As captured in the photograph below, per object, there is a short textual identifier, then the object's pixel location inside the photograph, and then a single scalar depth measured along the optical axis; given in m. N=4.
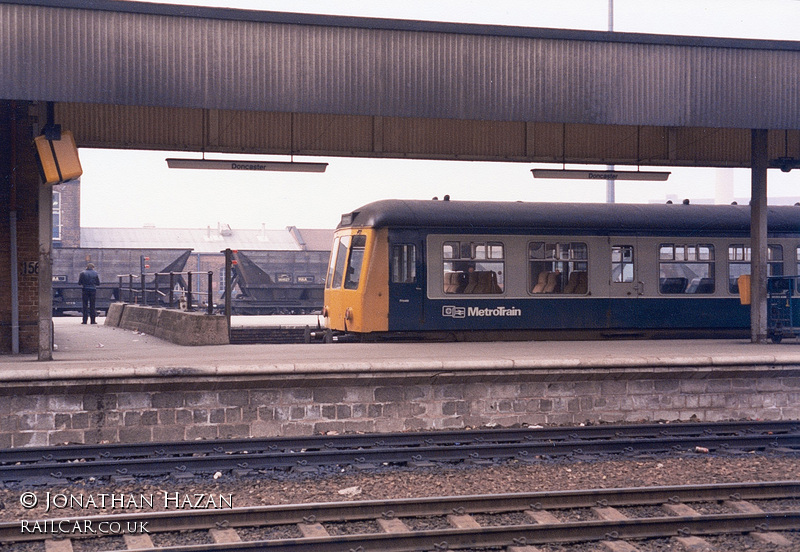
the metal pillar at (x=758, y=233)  14.43
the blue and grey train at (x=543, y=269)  15.07
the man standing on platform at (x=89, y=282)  20.36
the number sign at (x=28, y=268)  12.85
